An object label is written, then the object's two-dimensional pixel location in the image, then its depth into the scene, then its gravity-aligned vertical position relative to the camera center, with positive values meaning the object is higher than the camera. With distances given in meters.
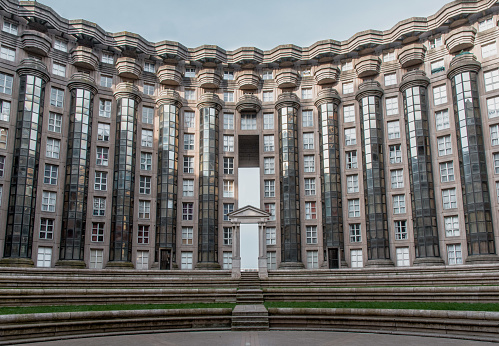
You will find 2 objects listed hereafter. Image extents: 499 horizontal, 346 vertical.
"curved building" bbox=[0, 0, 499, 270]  46.75 +13.15
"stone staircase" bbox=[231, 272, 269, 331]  20.59 -2.61
